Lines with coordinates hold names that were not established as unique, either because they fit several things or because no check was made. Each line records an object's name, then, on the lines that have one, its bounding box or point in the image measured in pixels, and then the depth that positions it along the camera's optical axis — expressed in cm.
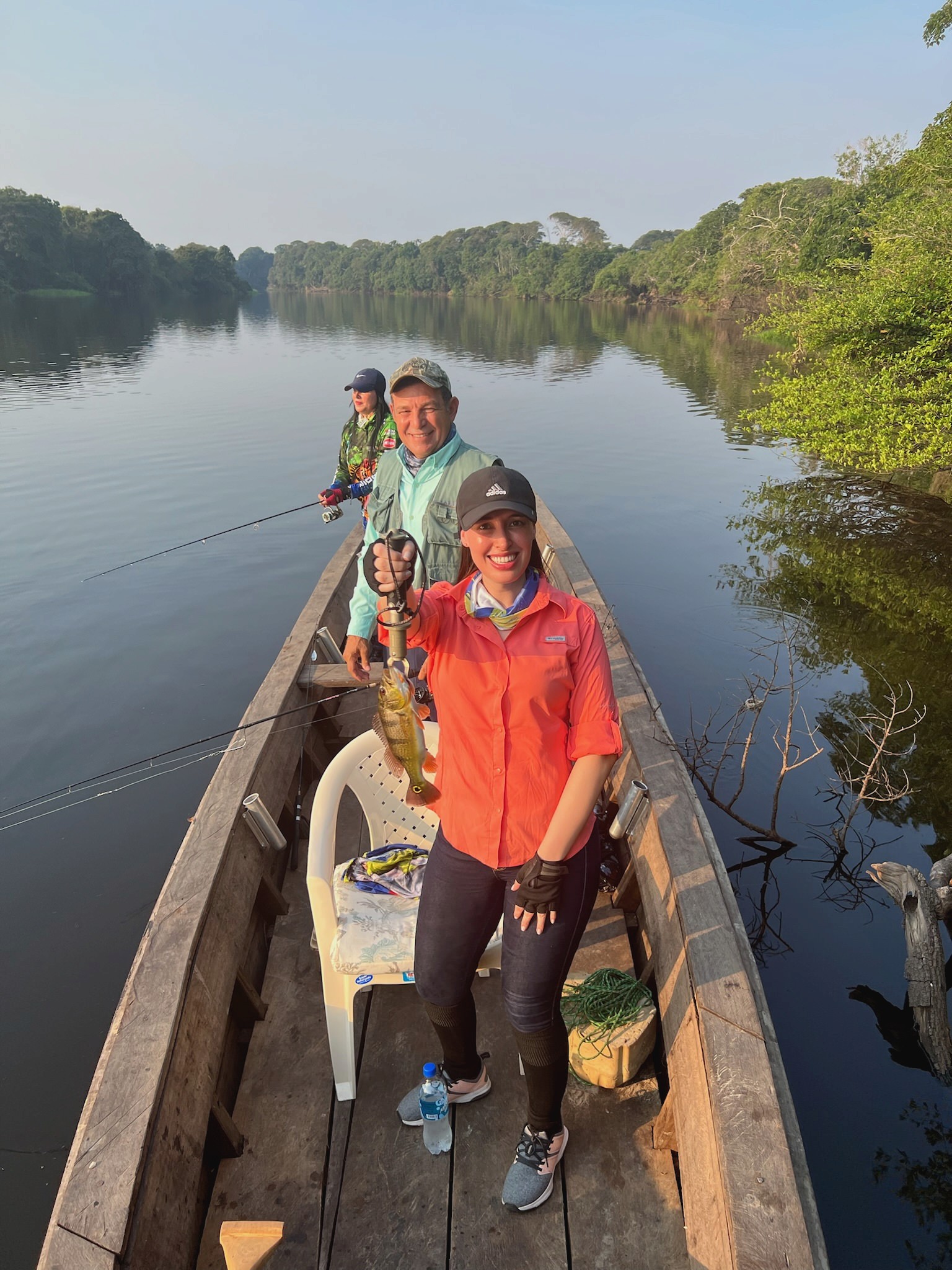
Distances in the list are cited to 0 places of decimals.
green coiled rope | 291
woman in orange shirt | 206
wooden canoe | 199
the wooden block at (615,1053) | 286
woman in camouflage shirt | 549
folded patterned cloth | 303
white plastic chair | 278
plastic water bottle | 269
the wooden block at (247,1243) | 187
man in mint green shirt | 313
